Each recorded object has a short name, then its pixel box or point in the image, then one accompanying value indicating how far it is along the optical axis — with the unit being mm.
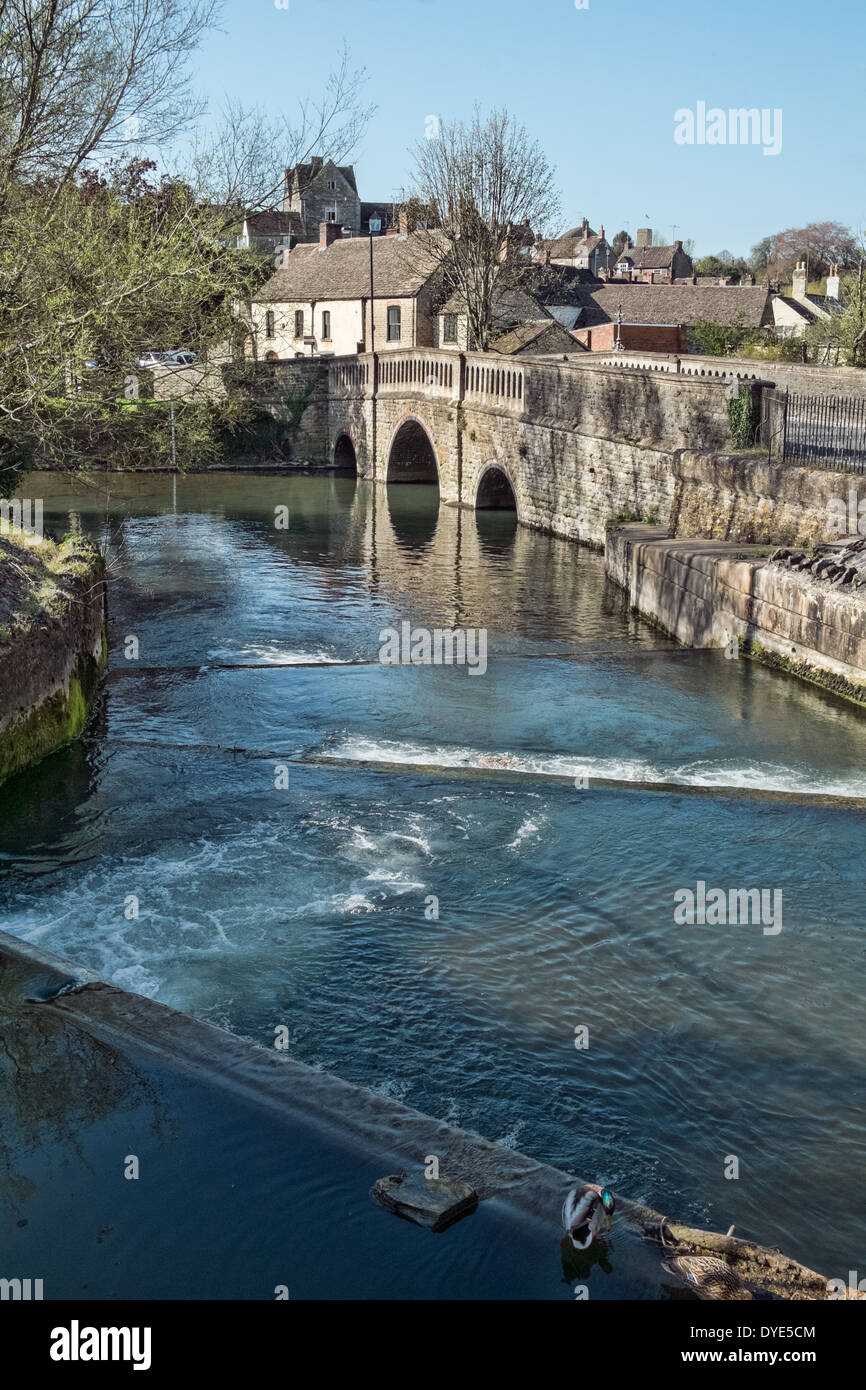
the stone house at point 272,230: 68619
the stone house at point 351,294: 53031
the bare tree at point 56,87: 12555
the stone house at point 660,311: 55000
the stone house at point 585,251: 93000
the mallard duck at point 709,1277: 5523
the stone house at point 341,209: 78062
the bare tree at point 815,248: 100938
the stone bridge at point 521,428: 26844
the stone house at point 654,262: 92438
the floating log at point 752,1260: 5680
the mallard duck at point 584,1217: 5793
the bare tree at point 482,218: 46312
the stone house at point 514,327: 46625
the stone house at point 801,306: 59009
